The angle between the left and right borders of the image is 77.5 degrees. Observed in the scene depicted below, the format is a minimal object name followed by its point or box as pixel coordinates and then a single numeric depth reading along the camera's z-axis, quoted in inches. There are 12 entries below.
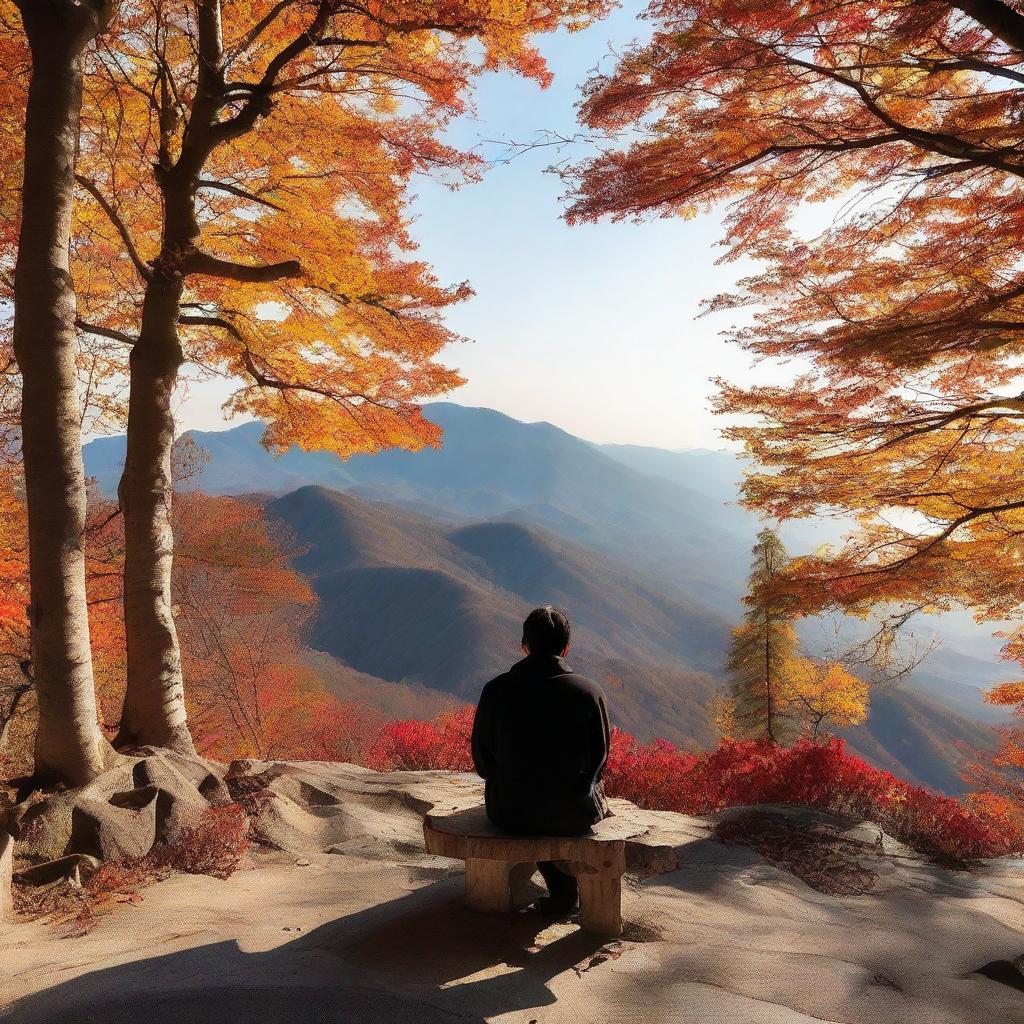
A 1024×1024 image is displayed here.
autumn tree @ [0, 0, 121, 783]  178.2
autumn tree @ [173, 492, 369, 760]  650.0
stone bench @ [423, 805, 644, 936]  119.6
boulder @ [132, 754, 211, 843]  176.1
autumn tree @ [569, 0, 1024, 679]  186.5
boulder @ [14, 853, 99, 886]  147.3
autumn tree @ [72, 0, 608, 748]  240.7
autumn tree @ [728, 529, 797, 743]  857.5
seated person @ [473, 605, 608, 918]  121.6
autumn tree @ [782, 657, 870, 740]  840.9
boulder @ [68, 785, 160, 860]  159.6
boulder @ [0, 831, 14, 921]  132.3
